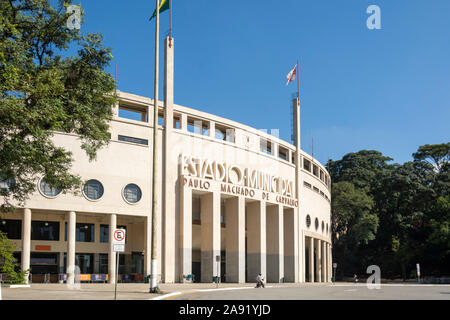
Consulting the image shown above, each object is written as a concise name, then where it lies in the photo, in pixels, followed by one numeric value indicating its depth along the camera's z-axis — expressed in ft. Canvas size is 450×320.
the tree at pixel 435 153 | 292.40
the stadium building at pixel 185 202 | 143.84
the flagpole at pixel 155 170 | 86.60
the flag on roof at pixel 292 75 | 204.64
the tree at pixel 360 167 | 327.06
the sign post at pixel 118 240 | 64.23
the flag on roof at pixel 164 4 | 117.40
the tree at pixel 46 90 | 64.54
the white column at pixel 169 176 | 151.12
